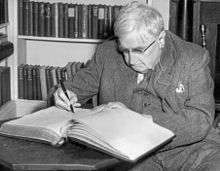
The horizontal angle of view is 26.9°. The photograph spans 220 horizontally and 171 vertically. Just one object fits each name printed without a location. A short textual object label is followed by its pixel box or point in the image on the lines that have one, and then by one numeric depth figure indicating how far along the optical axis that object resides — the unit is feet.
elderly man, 5.24
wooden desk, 4.05
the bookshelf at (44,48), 10.75
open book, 4.23
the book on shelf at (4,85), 10.53
